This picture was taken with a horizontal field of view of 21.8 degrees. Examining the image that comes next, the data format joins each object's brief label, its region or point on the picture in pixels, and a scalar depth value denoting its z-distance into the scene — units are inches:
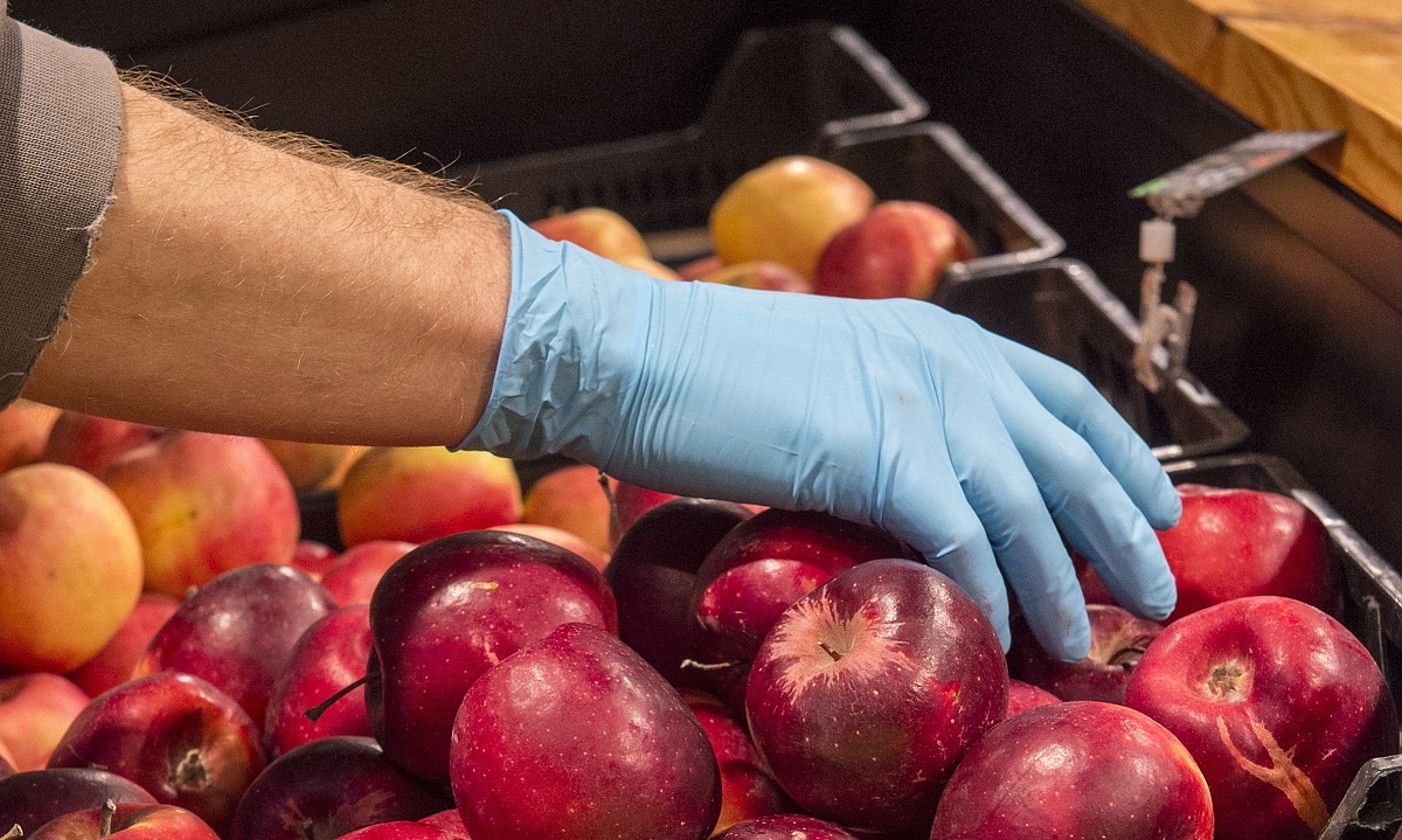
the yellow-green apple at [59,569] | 50.6
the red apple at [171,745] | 43.7
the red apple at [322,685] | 44.0
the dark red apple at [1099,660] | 43.2
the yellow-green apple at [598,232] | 60.0
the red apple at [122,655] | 51.6
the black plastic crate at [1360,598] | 40.3
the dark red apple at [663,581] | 43.7
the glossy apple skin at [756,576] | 42.2
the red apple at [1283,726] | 41.2
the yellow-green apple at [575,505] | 53.4
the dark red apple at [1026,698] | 42.1
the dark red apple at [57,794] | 42.2
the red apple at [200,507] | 52.7
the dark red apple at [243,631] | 46.2
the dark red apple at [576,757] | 39.9
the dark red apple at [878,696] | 40.2
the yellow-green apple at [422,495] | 53.6
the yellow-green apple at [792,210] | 60.6
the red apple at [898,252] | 56.5
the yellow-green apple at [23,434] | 55.4
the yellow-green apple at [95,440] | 54.6
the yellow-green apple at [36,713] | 48.5
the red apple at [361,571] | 49.9
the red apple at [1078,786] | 39.5
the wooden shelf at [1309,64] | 45.7
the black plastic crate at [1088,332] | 49.4
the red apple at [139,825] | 40.8
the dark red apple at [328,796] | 42.2
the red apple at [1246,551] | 44.2
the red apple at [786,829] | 40.3
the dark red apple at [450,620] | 42.0
